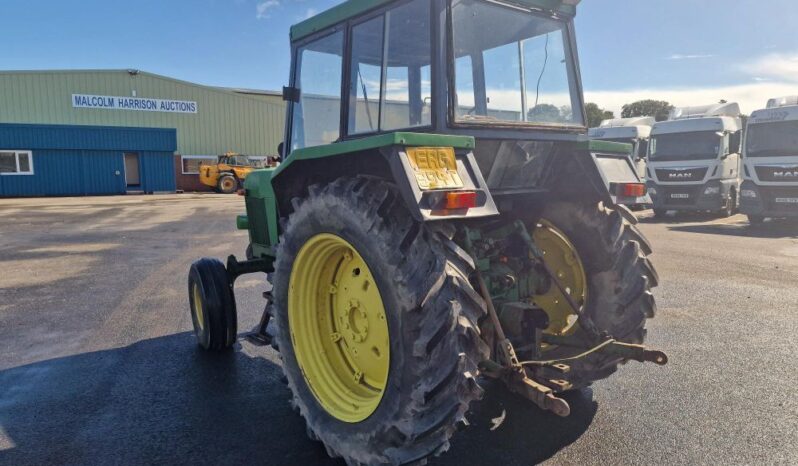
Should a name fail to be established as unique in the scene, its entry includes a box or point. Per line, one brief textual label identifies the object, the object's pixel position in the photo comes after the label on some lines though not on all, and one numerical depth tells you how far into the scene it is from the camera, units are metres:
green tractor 2.71
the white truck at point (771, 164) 14.46
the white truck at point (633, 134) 20.81
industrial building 30.00
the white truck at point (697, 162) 16.94
